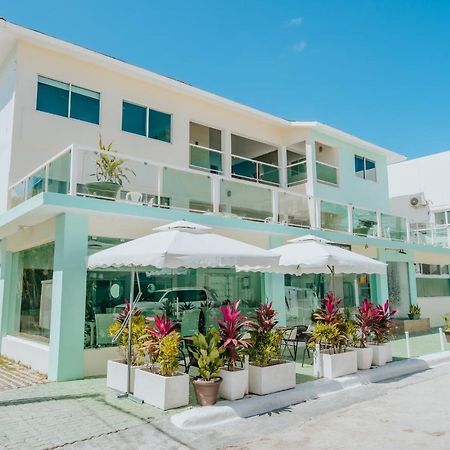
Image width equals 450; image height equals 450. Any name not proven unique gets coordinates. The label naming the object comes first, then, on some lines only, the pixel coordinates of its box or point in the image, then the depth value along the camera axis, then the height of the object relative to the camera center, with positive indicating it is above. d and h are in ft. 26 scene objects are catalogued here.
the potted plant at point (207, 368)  21.99 -4.31
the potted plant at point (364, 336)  31.40 -3.85
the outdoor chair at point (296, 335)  33.59 -3.96
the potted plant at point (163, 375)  22.00 -4.74
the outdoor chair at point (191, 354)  25.51 -4.18
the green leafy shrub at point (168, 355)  22.33 -3.61
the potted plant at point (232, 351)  22.98 -3.59
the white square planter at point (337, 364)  28.55 -5.33
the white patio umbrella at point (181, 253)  23.09 +2.00
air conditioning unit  92.17 +18.73
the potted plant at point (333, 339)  28.81 -3.80
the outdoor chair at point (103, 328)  31.48 -3.03
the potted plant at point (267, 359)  24.25 -4.39
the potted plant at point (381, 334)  32.73 -3.83
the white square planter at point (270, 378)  24.04 -5.33
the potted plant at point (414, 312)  60.23 -3.71
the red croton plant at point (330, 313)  30.66 -1.97
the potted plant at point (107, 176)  31.01 +8.51
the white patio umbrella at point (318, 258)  32.37 +2.25
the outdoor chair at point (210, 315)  38.41 -2.57
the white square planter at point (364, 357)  31.30 -5.29
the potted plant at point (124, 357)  24.92 -4.29
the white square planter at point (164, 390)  21.86 -5.46
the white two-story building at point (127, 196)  30.35 +8.24
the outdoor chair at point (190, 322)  35.50 -3.05
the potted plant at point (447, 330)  46.14 -4.81
